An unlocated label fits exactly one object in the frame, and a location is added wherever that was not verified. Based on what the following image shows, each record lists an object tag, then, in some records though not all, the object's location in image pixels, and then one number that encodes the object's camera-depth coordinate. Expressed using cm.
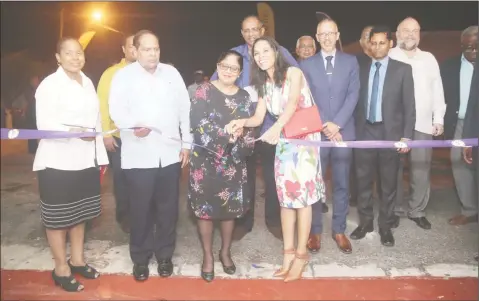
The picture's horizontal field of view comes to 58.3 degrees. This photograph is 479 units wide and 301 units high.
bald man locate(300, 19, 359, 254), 344
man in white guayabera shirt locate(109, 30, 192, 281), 310
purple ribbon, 289
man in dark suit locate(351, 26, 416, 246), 358
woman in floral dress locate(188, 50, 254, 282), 310
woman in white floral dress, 310
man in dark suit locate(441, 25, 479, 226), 384
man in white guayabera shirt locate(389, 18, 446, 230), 373
